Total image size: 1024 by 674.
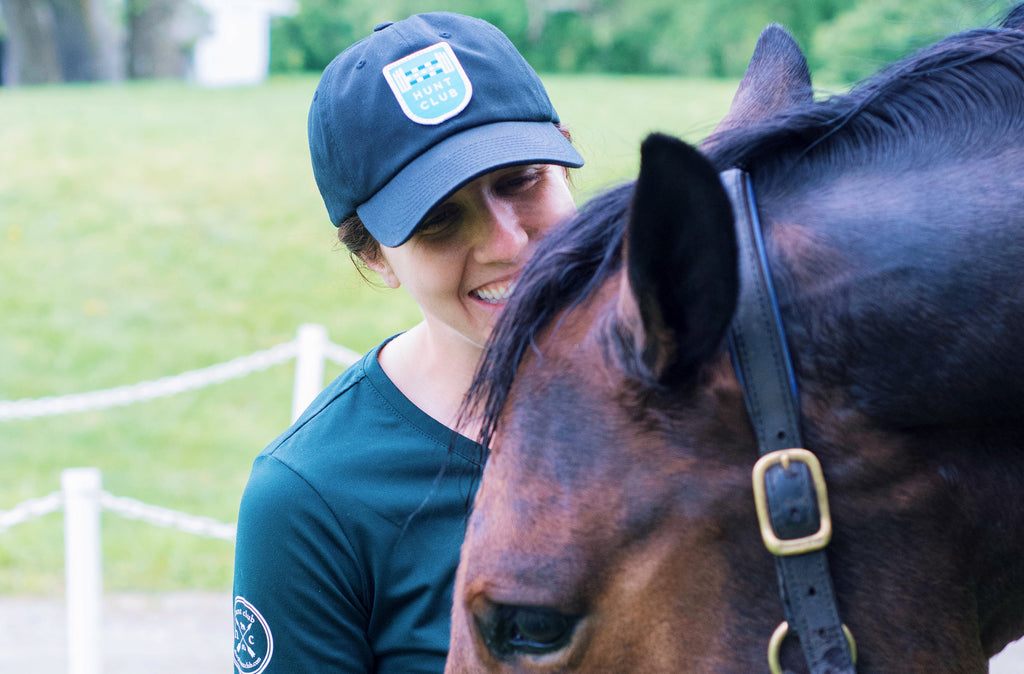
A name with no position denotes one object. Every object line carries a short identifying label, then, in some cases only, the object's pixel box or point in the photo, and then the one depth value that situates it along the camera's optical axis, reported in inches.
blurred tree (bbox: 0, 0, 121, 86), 978.1
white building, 1042.1
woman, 69.9
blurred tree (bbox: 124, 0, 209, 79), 1032.2
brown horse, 45.4
